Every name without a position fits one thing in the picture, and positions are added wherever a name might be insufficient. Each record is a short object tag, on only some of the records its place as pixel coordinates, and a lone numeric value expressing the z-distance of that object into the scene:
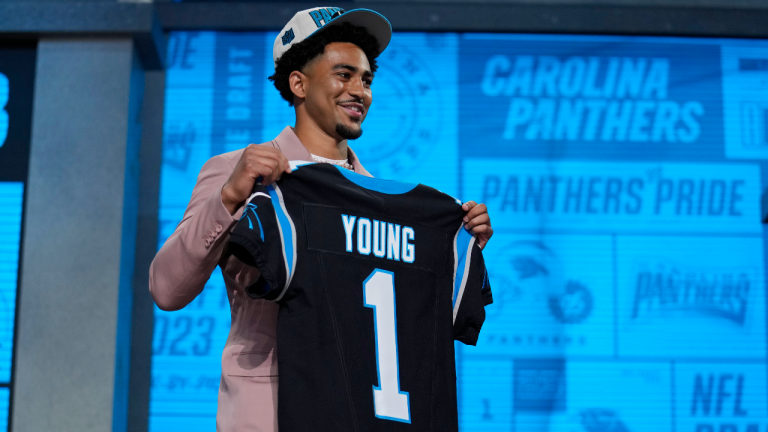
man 4.85
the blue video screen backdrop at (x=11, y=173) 7.35
